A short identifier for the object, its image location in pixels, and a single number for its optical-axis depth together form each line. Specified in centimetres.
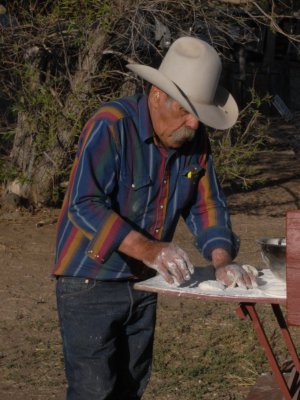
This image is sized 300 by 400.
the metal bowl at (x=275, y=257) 490
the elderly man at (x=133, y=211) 480
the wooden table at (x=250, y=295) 449
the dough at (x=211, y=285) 461
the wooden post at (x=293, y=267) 448
